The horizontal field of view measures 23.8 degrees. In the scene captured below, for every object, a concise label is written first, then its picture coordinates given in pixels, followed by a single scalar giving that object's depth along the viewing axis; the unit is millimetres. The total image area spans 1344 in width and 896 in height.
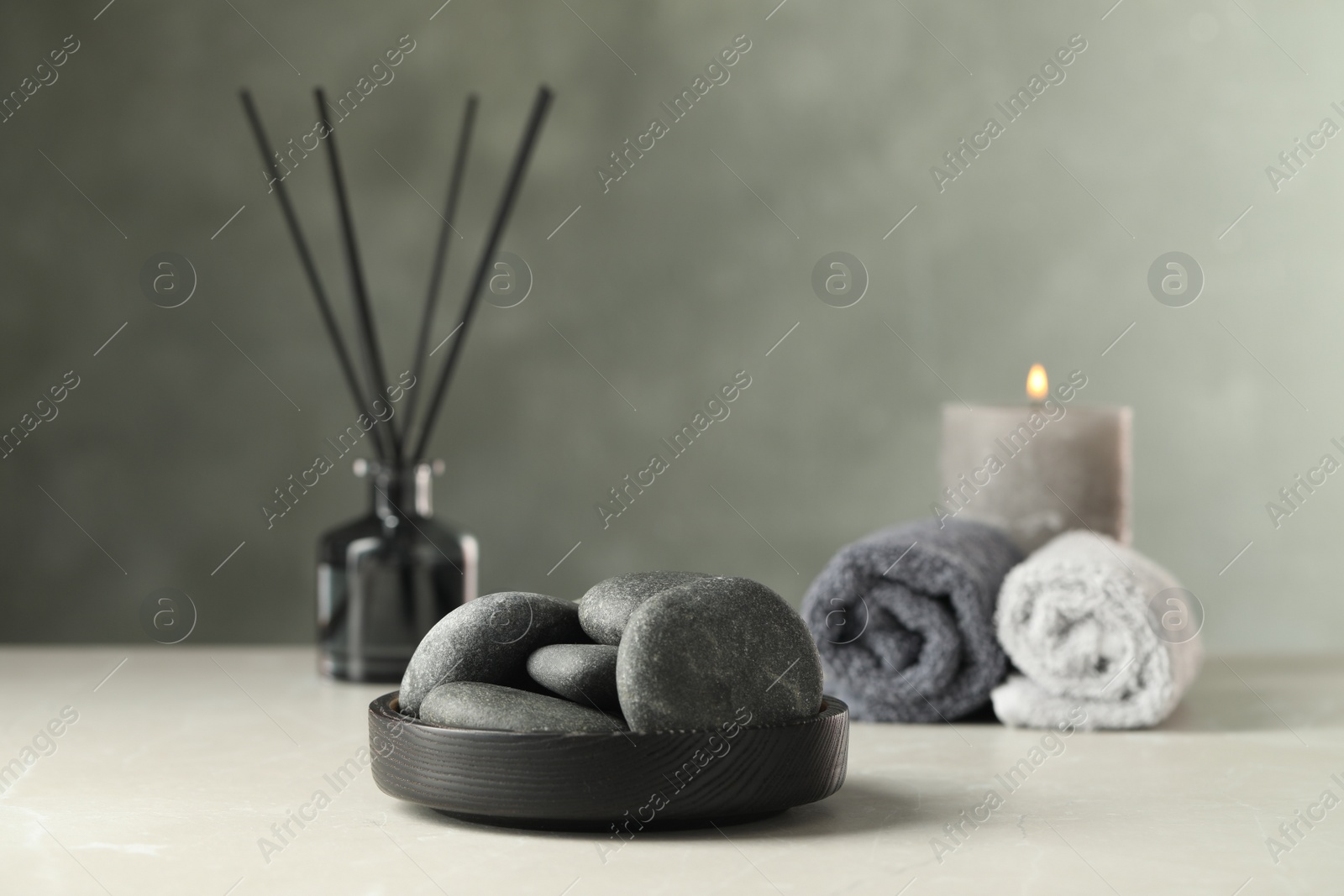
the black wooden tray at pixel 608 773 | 1100
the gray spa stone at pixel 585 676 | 1125
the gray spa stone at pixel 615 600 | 1141
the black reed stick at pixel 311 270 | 1396
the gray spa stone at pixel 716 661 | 1107
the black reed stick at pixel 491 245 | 1380
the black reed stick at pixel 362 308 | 1397
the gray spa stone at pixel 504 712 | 1108
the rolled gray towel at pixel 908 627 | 1289
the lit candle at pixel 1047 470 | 1379
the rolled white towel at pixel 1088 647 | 1277
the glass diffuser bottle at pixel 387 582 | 1370
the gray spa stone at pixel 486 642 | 1141
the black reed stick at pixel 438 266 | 1405
